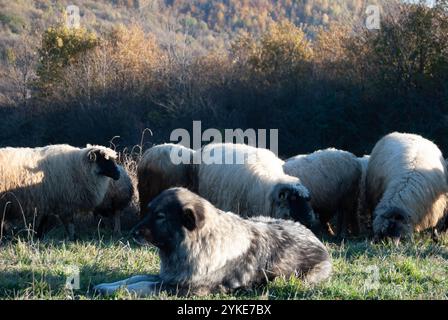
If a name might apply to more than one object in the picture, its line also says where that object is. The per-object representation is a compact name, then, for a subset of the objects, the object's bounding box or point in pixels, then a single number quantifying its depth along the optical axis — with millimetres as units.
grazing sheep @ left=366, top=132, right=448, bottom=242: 10383
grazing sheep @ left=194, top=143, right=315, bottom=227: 9945
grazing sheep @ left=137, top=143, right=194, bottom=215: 12500
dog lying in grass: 6242
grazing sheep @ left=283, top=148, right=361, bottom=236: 12328
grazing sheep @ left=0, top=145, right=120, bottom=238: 11156
